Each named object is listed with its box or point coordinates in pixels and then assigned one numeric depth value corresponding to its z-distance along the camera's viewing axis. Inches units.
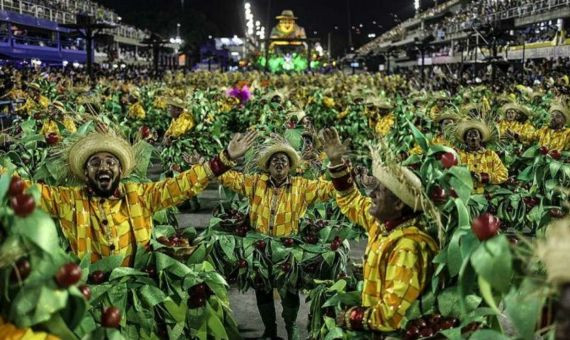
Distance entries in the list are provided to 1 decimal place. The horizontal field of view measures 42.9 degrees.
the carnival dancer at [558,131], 387.9
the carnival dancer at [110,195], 173.8
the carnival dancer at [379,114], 522.6
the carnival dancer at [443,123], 328.8
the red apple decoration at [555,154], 325.1
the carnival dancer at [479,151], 304.7
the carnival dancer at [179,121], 477.6
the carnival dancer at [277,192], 226.8
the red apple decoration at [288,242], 221.9
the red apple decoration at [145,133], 260.7
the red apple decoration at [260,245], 219.6
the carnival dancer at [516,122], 442.5
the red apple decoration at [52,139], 230.1
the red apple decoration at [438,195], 135.9
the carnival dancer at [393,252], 131.4
